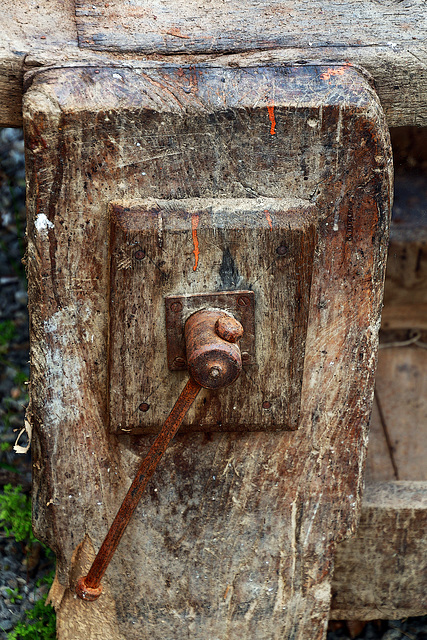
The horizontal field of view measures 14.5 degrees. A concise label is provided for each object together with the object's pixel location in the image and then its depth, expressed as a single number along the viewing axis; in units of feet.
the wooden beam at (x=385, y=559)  5.56
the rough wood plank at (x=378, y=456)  6.84
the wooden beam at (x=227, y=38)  4.94
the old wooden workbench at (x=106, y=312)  4.85
